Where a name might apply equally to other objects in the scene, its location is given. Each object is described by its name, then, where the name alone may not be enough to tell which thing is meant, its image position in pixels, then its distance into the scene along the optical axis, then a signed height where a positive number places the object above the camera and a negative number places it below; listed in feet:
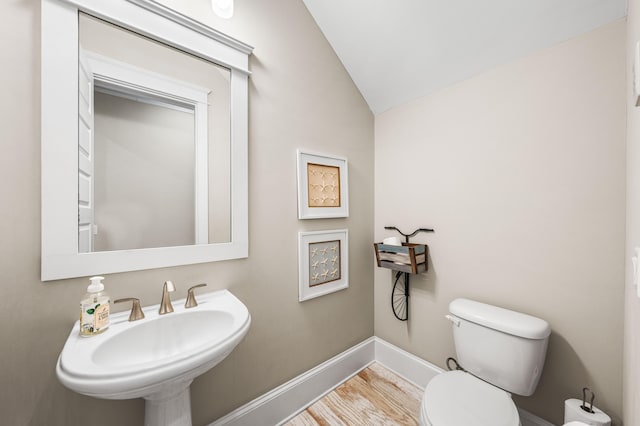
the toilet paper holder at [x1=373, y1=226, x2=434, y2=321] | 5.12 -1.07
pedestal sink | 2.14 -1.45
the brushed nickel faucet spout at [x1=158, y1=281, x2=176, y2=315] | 3.26 -1.18
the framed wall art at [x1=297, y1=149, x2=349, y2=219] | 5.05 +0.56
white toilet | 3.28 -2.47
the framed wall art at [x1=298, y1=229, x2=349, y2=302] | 5.12 -1.11
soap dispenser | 2.75 -1.11
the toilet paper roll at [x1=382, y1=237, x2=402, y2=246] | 5.50 -0.66
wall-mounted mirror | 2.93 +1.02
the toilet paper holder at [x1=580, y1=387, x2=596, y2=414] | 3.40 -2.67
